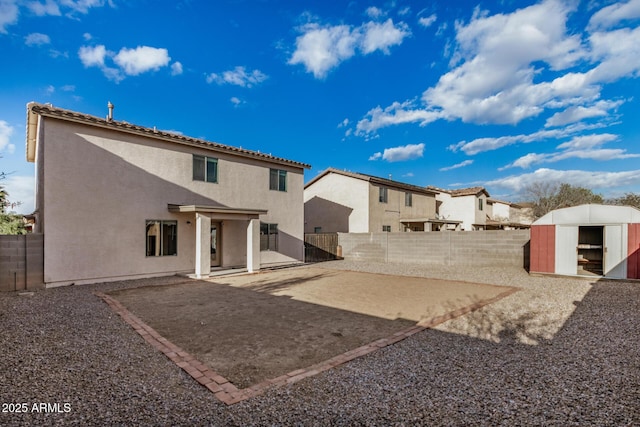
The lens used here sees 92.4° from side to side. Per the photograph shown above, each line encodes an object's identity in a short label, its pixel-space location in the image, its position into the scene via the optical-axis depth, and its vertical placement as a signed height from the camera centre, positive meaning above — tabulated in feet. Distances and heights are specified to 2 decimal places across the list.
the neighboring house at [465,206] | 100.78 +2.07
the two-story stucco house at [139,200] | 34.22 +1.21
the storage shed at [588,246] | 35.88 -3.59
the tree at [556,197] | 116.57 +6.48
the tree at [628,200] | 98.99 +4.62
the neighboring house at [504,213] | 113.39 -0.28
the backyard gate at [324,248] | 69.56 -8.44
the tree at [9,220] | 50.57 -2.12
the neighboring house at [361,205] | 77.82 +1.84
